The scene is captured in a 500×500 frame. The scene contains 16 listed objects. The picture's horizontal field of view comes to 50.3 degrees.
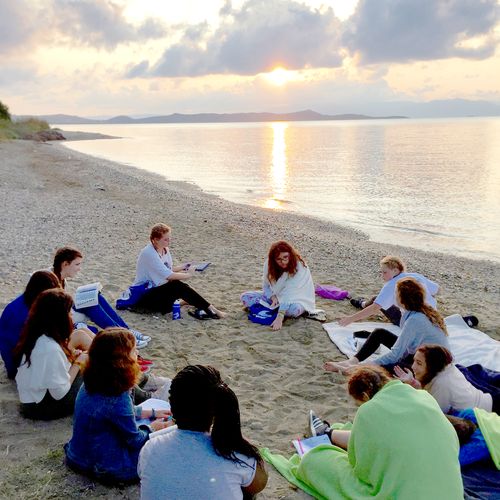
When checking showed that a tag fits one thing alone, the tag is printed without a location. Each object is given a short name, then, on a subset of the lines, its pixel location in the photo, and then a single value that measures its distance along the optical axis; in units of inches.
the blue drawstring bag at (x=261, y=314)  283.4
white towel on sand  243.1
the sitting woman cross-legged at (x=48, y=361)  161.8
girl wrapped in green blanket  115.6
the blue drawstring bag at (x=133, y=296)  287.7
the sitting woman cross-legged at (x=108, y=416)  136.6
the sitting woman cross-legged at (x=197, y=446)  112.4
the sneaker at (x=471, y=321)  287.0
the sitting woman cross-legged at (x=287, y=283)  284.0
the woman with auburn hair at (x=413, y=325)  204.1
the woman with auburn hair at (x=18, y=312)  185.6
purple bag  332.2
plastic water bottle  284.4
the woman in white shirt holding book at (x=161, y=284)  282.0
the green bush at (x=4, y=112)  2293.3
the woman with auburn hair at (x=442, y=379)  171.8
